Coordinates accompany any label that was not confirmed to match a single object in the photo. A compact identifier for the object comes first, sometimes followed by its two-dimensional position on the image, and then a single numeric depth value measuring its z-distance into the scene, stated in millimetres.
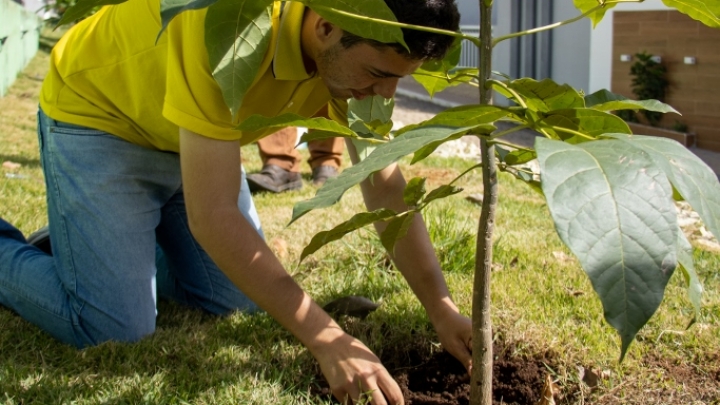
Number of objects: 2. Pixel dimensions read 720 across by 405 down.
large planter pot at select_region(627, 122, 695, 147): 7523
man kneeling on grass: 1990
